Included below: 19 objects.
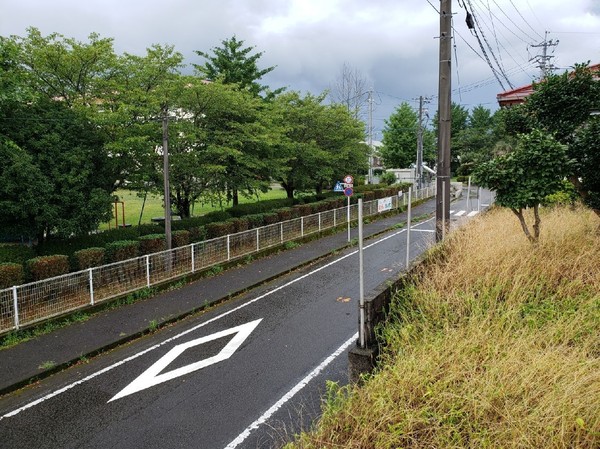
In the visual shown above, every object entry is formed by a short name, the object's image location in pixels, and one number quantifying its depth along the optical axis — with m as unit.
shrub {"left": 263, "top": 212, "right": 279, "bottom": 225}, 16.84
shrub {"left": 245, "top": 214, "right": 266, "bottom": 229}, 15.92
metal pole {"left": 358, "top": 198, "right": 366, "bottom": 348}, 5.12
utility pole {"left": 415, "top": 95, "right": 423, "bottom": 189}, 31.66
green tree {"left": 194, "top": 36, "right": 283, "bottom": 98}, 23.91
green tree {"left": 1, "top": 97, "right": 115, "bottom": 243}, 10.55
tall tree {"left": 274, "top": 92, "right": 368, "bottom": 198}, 21.12
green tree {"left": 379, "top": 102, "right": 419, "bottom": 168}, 47.88
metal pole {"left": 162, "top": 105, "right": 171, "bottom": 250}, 11.25
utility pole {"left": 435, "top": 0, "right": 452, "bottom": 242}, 9.38
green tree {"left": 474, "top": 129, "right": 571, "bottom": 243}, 7.75
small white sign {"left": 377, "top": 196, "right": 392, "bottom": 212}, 22.27
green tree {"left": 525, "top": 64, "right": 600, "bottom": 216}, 8.75
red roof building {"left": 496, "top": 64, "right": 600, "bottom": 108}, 19.28
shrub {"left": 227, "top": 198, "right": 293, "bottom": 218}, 18.34
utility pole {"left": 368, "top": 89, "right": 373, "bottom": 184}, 36.83
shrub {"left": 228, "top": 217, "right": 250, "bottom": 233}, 14.96
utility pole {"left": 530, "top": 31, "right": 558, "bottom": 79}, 33.14
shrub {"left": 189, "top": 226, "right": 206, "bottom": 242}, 13.32
